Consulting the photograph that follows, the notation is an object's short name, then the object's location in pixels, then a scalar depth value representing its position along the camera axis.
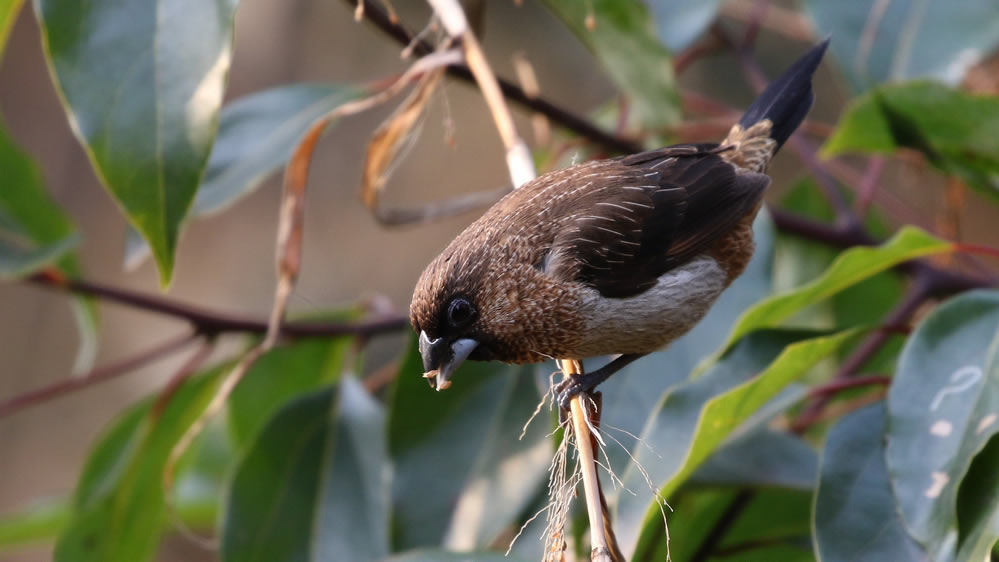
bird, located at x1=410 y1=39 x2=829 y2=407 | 3.55
